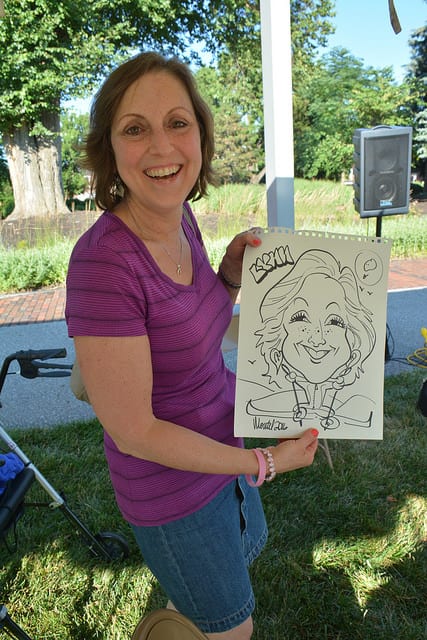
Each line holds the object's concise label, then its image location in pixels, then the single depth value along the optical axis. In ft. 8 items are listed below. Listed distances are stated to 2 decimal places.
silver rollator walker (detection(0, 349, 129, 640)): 5.43
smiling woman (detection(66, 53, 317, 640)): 3.15
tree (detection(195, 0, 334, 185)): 62.77
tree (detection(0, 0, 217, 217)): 45.34
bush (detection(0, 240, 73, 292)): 26.68
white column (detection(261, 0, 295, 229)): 9.20
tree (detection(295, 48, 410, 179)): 68.90
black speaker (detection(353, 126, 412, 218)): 15.94
